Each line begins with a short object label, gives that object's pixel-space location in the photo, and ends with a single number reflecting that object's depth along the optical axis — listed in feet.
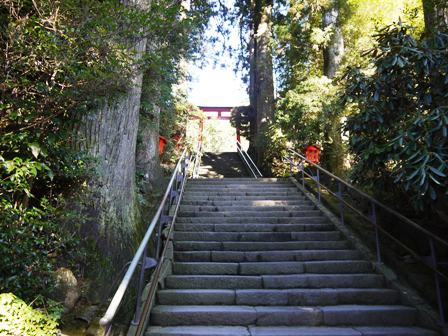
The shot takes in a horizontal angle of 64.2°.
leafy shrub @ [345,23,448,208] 9.45
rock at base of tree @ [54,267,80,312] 10.24
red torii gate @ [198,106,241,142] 82.38
